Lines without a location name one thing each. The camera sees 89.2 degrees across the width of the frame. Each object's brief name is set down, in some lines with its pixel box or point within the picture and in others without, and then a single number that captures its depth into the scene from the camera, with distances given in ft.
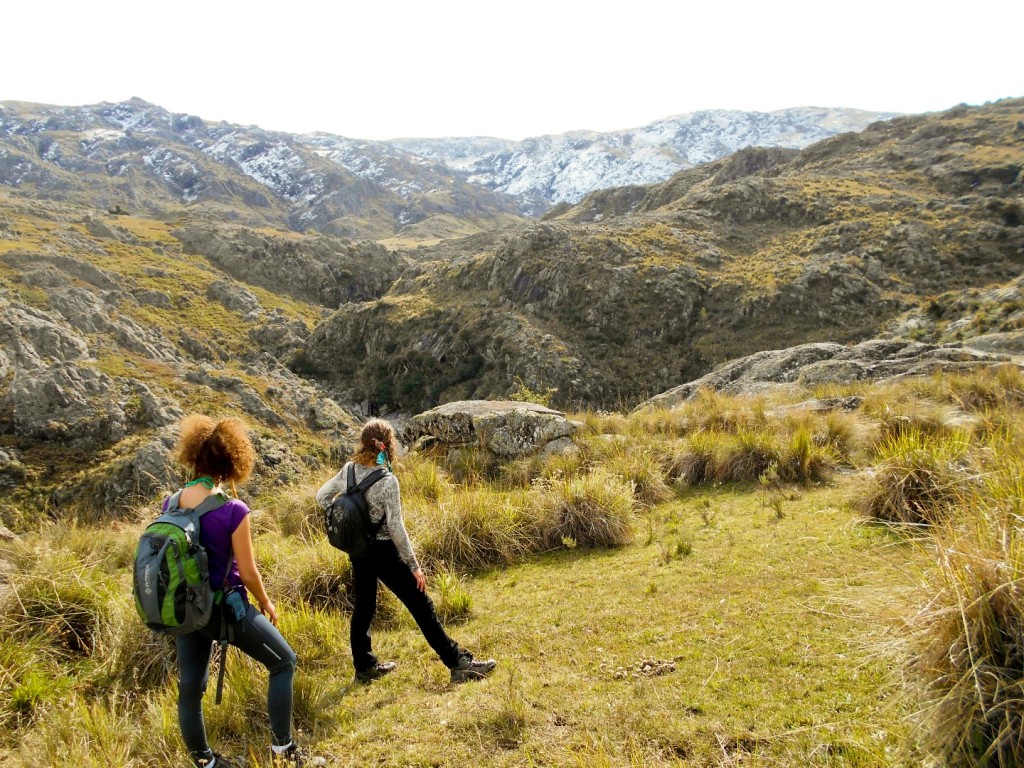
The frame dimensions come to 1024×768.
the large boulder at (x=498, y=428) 31.45
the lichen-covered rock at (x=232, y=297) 191.52
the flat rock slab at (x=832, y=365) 40.16
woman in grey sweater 13.25
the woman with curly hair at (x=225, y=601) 10.36
